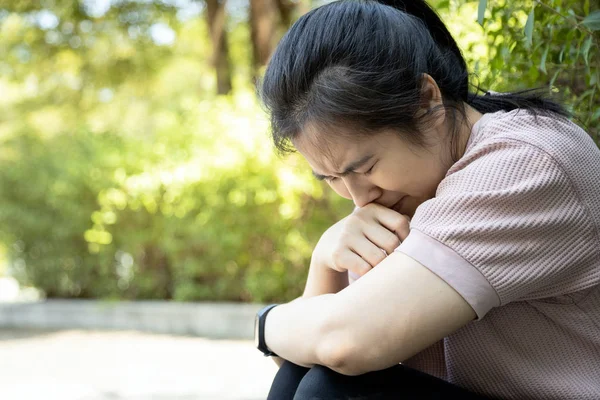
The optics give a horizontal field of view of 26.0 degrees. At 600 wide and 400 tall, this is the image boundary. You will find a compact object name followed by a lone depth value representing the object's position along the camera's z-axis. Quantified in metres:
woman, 1.13
